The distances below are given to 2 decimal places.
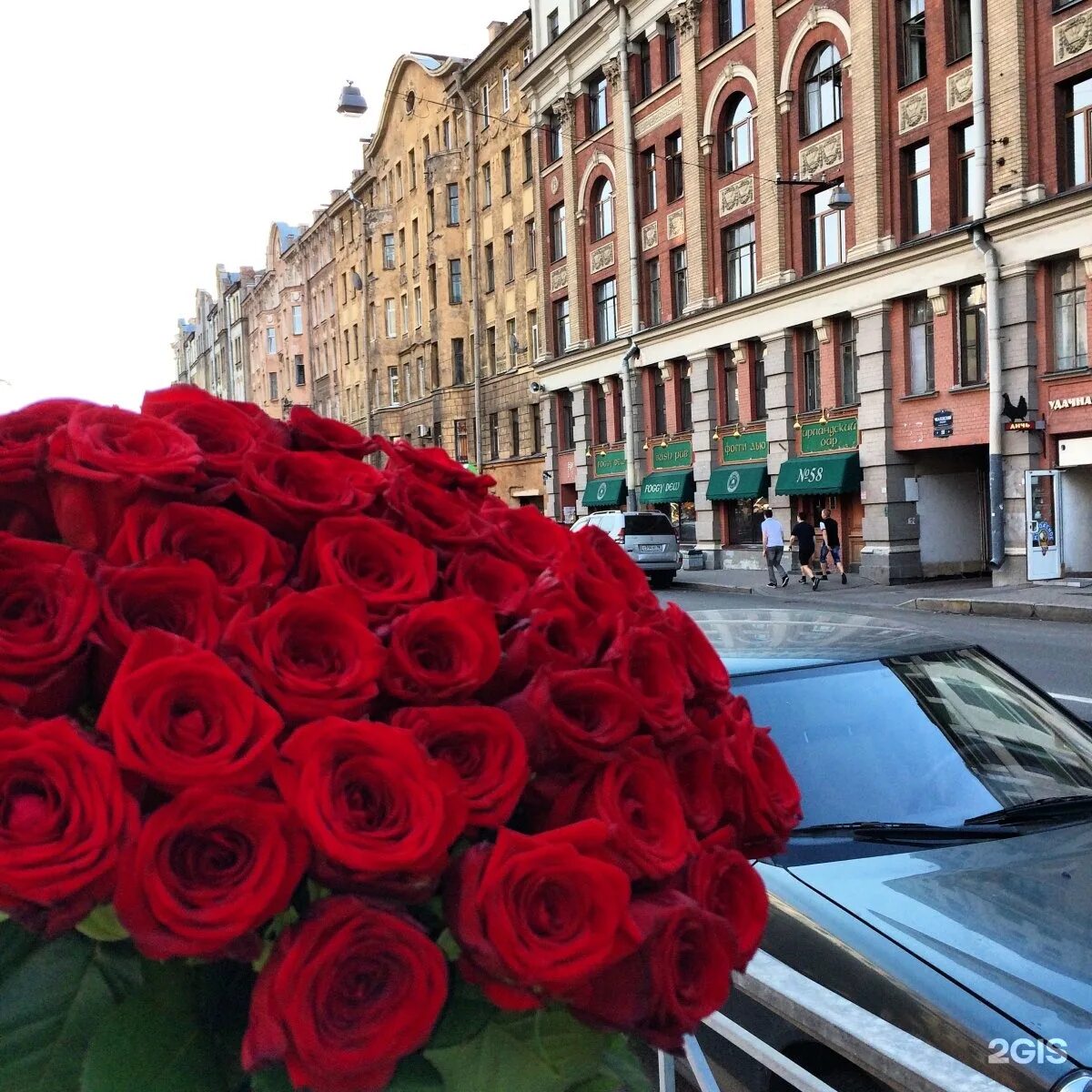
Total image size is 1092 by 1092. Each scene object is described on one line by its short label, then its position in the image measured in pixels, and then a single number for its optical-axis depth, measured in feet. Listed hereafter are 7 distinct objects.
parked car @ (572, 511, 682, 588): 85.81
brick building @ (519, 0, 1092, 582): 68.39
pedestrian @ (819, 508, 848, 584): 83.87
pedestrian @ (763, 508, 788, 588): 81.41
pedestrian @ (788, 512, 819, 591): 79.61
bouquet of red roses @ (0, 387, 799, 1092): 3.17
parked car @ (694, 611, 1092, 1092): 7.59
